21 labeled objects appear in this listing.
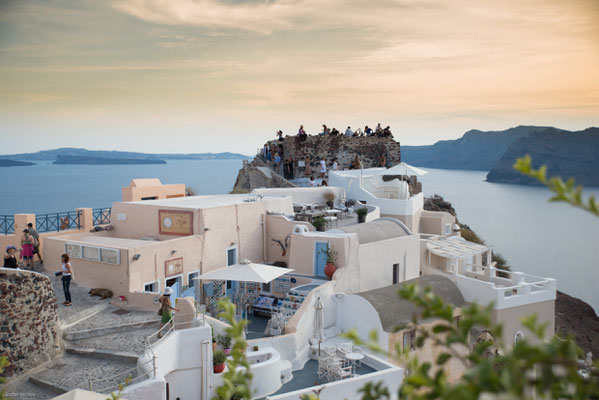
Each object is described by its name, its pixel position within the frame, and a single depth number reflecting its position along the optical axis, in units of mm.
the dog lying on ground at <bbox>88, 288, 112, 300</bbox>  15529
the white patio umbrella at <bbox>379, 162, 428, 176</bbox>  29742
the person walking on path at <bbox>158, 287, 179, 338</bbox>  12891
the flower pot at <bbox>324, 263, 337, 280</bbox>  18219
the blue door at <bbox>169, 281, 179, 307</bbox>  16608
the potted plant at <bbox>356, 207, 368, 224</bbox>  23719
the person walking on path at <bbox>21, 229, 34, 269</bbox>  17344
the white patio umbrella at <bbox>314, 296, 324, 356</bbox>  16594
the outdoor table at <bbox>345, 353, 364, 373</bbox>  14622
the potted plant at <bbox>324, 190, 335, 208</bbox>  26809
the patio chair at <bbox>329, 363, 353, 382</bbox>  14156
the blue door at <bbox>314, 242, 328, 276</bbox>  18656
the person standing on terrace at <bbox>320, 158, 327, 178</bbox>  34272
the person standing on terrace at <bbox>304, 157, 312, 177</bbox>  36906
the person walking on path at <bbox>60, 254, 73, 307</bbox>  14680
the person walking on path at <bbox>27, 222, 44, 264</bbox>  17719
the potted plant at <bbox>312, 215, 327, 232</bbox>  21656
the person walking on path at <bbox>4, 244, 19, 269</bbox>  14365
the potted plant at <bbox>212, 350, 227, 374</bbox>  12969
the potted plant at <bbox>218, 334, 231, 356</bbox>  13778
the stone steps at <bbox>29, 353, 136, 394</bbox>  10602
